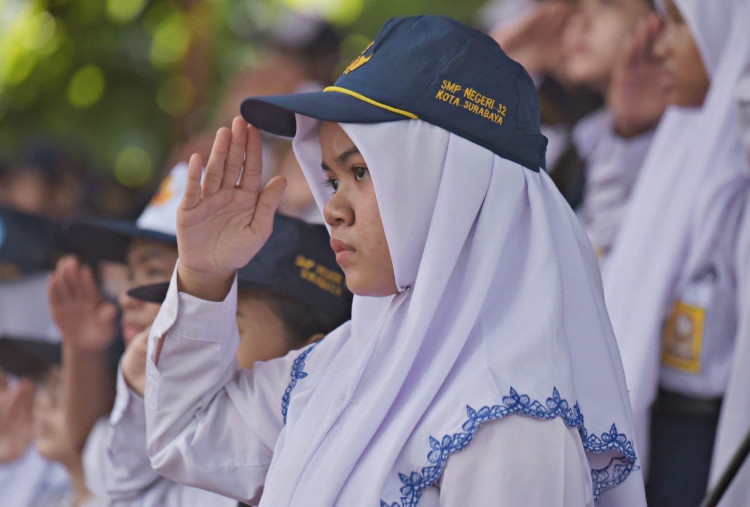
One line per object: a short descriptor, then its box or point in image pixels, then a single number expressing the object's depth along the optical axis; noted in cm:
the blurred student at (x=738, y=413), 589
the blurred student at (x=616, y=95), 798
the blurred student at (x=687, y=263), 643
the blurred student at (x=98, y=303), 637
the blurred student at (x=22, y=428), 813
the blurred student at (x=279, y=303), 530
